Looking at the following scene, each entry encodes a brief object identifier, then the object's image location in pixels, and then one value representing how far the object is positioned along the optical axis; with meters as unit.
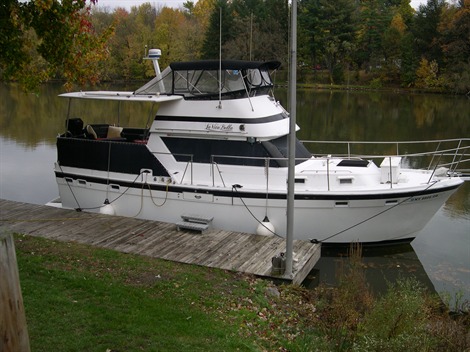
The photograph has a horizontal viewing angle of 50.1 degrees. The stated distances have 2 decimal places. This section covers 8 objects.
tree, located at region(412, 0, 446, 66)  53.84
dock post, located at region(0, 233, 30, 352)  2.84
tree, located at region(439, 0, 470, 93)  48.97
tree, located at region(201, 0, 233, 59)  55.34
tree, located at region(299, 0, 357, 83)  57.66
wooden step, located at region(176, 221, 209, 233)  10.56
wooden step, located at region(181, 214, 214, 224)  10.88
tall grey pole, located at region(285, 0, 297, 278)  7.24
